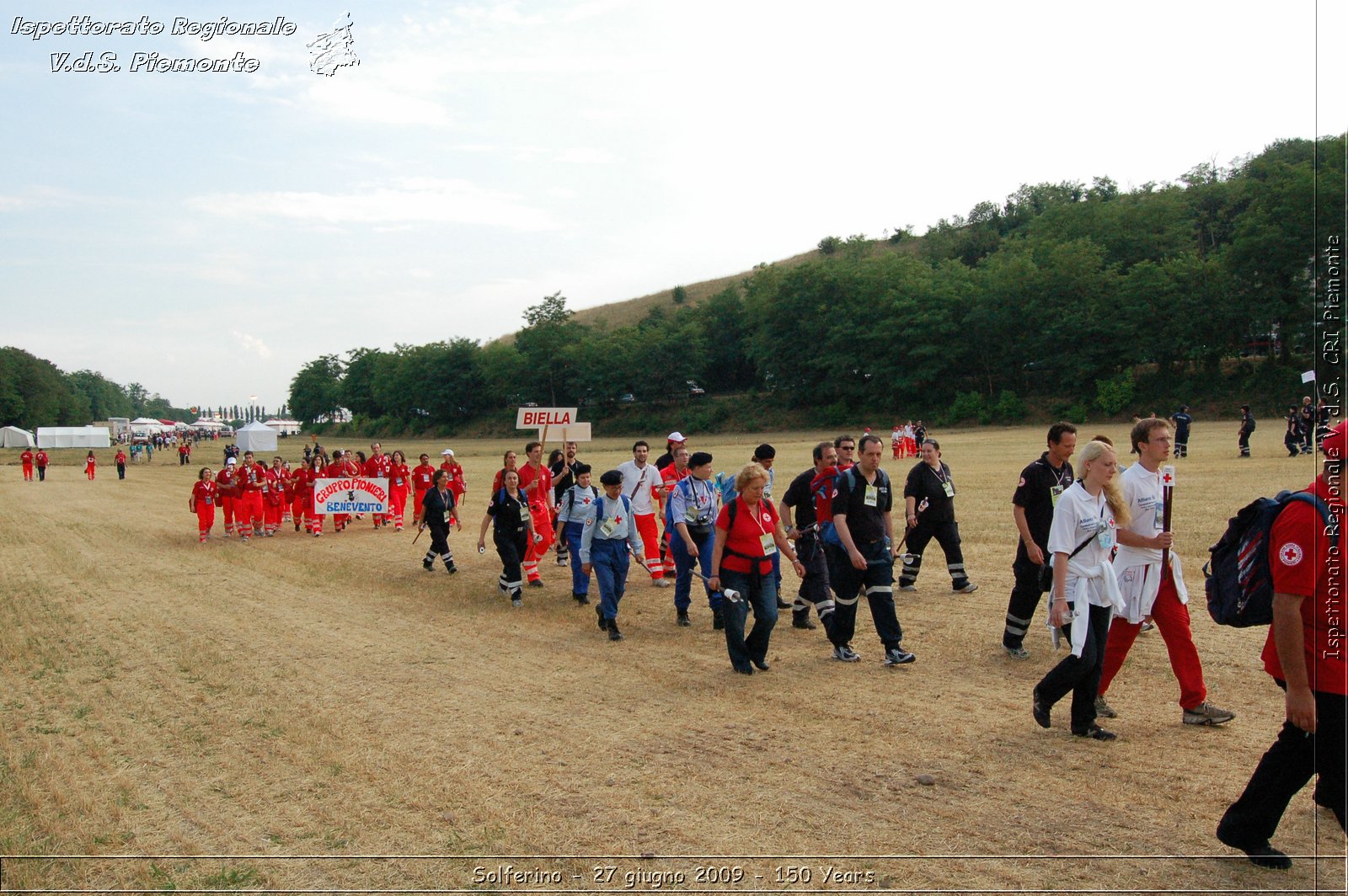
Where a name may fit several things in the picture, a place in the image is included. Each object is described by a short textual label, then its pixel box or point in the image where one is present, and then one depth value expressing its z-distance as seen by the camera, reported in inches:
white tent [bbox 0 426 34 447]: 2962.6
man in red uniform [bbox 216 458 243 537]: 725.9
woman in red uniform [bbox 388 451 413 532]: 806.5
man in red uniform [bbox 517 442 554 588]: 466.0
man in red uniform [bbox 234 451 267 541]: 728.3
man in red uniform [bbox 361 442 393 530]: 796.0
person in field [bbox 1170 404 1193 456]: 1064.2
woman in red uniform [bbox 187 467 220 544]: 703.1
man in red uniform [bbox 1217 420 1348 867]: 133.5
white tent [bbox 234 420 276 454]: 2773.1
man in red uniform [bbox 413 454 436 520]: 756.0
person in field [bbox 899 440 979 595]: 382.6
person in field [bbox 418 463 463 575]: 516.4
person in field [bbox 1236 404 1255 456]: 993.5
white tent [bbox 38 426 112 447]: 3253.0
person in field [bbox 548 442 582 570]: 498.9
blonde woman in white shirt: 211.2
